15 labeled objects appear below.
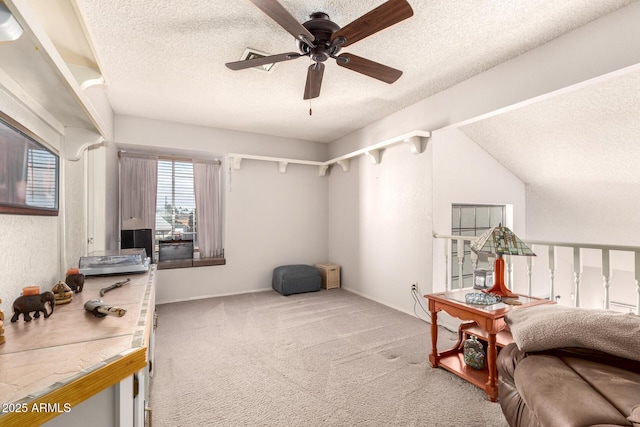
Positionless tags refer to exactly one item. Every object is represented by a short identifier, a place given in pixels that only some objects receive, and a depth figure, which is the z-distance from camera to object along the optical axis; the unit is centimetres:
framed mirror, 106
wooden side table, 177
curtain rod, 382
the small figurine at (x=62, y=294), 123
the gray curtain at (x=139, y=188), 377
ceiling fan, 148
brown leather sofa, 79
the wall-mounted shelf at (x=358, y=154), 319
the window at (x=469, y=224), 358
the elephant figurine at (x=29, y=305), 99
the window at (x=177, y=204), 384
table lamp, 194
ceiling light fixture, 68
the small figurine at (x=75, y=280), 144
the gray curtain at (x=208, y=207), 416
